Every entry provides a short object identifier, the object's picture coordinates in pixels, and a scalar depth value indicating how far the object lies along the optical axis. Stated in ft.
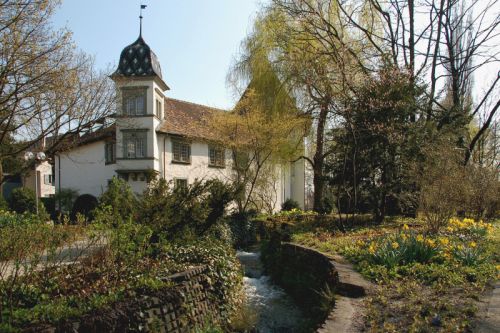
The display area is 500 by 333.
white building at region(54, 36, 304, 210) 88.84
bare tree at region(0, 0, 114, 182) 38.60
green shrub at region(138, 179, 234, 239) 28.55
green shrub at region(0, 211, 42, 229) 38.24
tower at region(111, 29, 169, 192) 88.48
